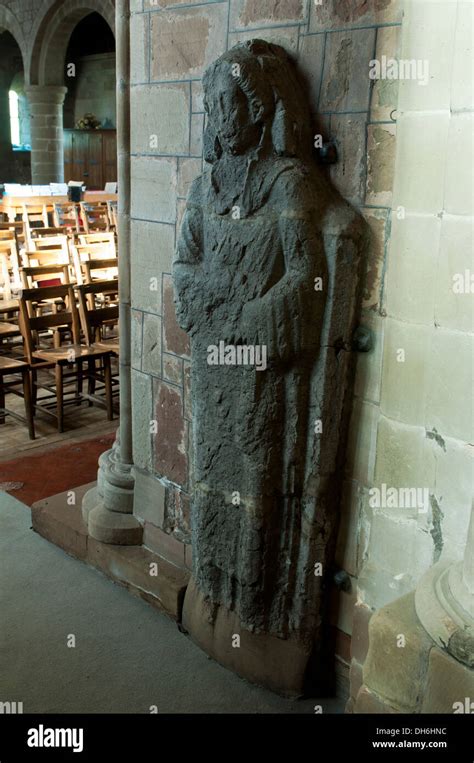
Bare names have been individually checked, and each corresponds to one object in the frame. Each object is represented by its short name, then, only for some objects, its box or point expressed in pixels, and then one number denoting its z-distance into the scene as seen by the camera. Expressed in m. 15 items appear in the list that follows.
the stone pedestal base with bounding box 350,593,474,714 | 1.50
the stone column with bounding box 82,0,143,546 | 2.70
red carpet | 3.69
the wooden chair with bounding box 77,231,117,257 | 5.98
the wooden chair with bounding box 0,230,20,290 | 5.61
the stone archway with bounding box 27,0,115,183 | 12.37
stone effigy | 1.94
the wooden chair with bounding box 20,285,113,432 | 4.56
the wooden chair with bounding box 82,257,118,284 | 5.16
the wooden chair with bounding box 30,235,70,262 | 5.94
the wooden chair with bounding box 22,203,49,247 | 9.47
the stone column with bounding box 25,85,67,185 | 12.77
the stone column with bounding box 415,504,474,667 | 1.49
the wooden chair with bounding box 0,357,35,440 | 4.42
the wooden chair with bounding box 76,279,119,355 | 4.66
